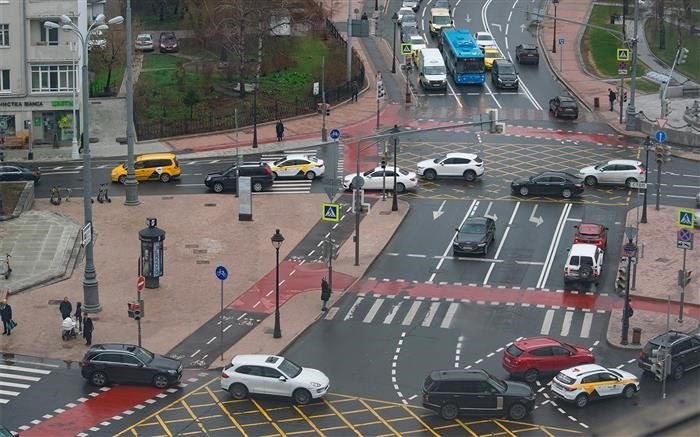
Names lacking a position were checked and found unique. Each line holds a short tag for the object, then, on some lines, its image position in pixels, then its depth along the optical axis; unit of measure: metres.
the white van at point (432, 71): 89.81
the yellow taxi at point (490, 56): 95.75
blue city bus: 90.19
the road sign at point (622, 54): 85.92
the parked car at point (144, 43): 101.50
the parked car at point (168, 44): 101.62
